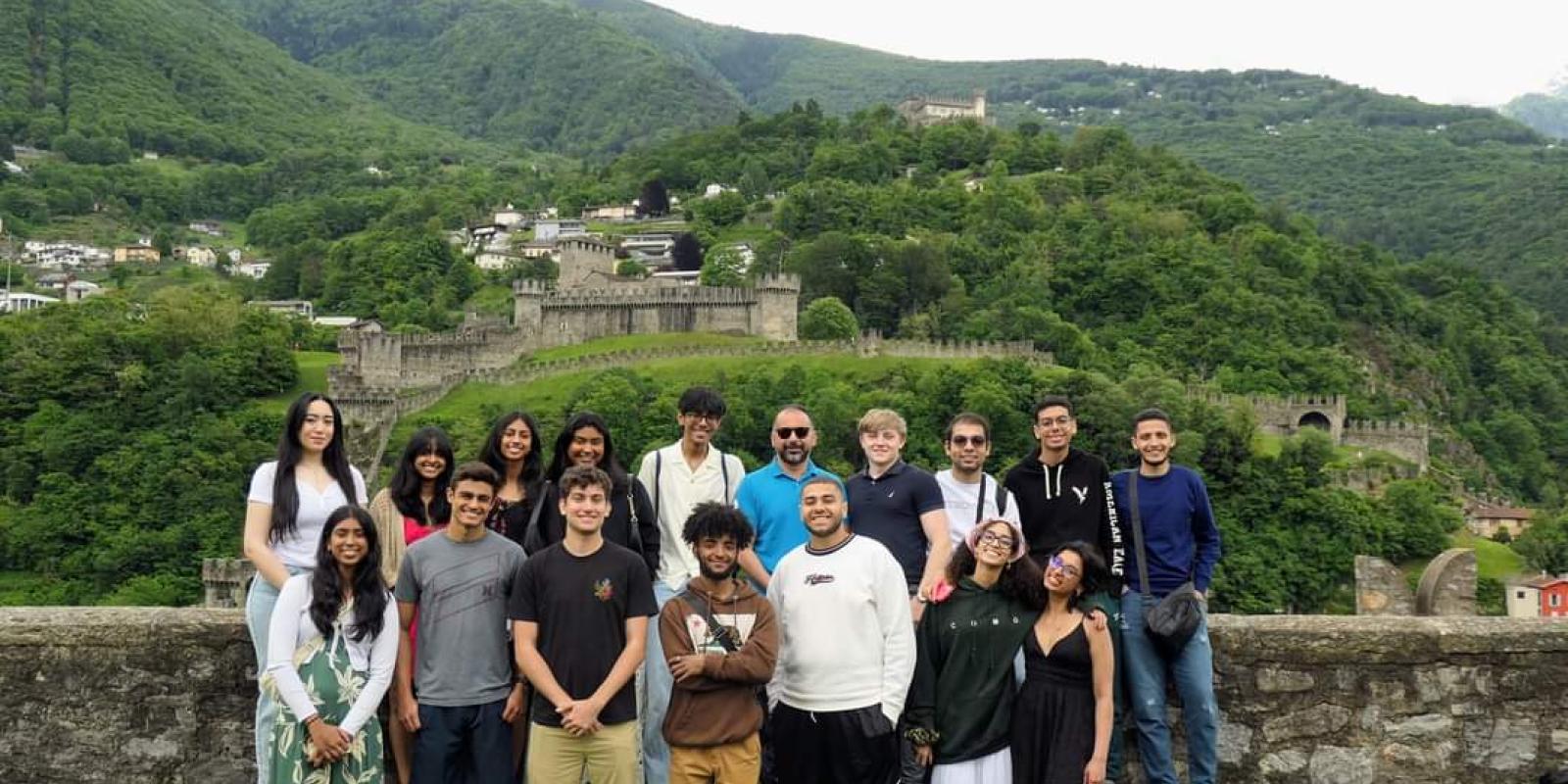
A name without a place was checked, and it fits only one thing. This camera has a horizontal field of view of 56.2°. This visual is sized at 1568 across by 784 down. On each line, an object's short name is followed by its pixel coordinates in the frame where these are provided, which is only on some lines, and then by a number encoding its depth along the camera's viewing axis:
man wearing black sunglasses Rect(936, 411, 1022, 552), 8.71
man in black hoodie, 8.44
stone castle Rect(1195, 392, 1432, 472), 70.94
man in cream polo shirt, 8.88
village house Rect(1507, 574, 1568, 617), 46.22
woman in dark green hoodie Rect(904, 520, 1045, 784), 7.66
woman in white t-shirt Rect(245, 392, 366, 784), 7.90
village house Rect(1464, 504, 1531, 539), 60.50
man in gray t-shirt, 7.71
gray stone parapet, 8.83
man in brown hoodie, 7.51
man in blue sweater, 8.32
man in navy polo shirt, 8.52
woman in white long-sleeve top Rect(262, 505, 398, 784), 7.37
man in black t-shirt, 7.52
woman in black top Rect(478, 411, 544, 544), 8.61
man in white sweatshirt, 7.58
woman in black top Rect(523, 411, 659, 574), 8.47
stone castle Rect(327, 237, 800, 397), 72.31
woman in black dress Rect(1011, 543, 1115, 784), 7.66
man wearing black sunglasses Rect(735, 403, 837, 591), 8.66
